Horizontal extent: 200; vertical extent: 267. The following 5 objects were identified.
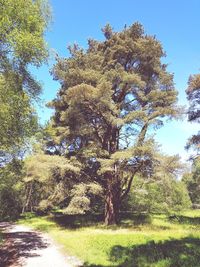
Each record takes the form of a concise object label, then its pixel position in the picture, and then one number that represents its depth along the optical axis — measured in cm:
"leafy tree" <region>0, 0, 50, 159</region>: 855
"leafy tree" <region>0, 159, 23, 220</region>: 2796
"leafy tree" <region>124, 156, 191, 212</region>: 1460
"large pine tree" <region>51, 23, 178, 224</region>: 1628
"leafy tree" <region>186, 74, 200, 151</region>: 1925
